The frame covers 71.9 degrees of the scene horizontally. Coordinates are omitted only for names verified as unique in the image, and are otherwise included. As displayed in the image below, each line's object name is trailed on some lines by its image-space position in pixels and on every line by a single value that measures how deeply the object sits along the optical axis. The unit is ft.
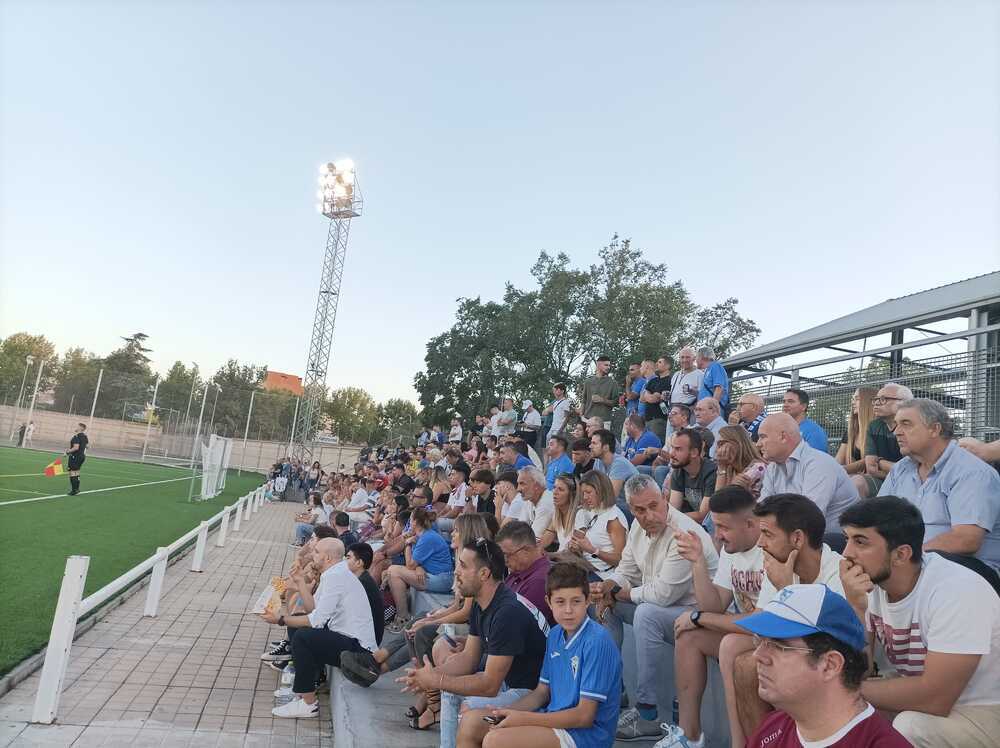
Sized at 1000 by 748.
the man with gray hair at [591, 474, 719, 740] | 13.52
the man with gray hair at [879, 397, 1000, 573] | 12.12
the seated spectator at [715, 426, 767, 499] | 18.98
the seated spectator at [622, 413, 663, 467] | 31.96
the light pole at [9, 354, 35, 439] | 133.88
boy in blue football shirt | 10.71
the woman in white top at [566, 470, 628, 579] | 19.04
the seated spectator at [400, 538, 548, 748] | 12.80
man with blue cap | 6.37
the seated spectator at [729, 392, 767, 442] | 25.36
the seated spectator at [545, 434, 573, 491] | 33.22
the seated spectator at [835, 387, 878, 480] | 21.61
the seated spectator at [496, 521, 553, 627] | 15.85
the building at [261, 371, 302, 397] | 332.35
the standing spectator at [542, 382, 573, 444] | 50.24
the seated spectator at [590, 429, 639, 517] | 26.50
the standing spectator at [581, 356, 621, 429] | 44.16
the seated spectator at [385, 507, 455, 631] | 26.22
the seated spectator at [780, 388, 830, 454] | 22.59
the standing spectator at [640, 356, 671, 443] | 37.14
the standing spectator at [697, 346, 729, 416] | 32.53
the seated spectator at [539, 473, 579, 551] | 21.71
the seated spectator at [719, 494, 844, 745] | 10.96
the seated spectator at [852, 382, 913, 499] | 19.49
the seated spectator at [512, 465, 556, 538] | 24.53
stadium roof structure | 30.04
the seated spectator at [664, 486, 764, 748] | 11.75
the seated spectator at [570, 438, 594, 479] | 30.07
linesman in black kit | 62.69
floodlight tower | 138.82
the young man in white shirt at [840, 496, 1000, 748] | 8.03
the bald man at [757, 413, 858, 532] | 15.53
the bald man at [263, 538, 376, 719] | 19.53
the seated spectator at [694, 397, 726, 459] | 27.58
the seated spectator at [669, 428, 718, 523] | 21.20
